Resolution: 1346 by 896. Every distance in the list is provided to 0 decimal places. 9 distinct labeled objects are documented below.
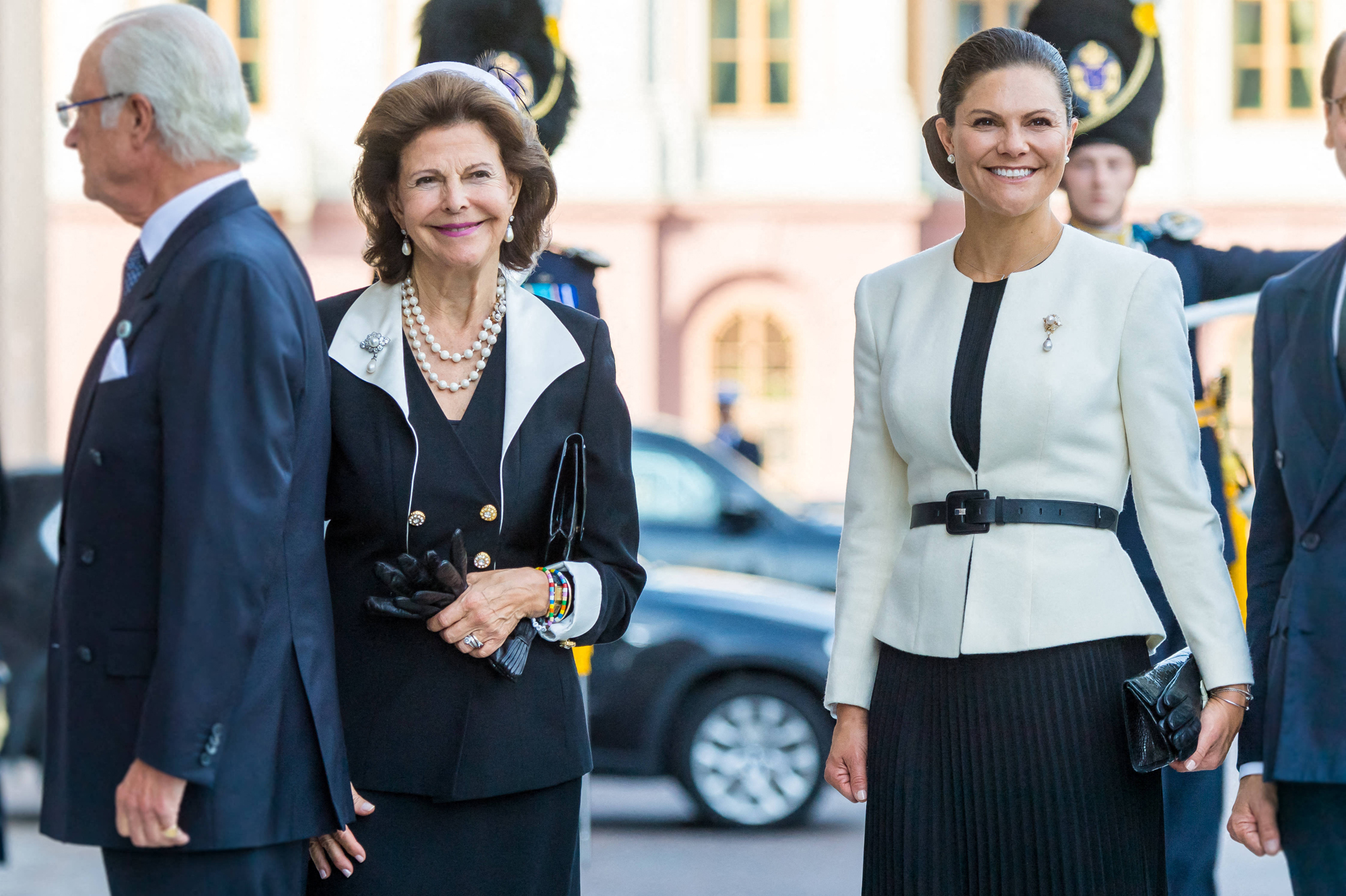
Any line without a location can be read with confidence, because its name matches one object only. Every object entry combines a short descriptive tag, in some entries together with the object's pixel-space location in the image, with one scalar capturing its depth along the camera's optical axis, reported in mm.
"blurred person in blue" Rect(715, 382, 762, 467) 30234
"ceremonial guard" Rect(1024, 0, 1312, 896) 7988
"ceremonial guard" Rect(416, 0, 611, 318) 9703
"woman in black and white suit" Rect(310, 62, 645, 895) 5785
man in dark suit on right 5332
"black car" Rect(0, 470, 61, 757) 14828
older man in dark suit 4840
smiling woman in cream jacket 5520
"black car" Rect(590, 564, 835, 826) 14844
